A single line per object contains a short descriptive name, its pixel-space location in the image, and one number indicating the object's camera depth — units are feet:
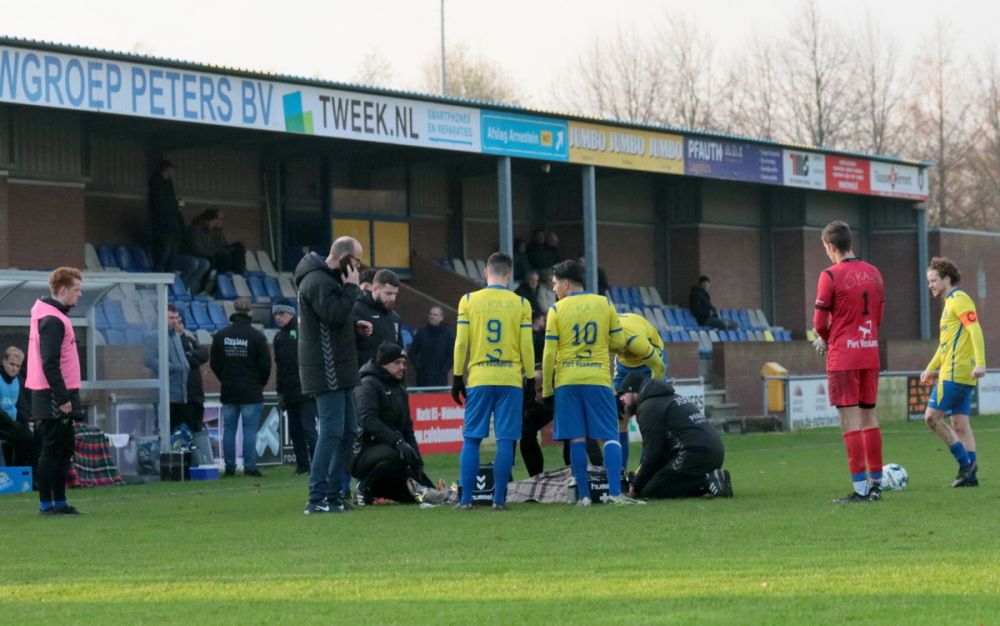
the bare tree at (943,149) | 227.40
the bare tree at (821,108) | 212.02
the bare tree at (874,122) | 214.90
